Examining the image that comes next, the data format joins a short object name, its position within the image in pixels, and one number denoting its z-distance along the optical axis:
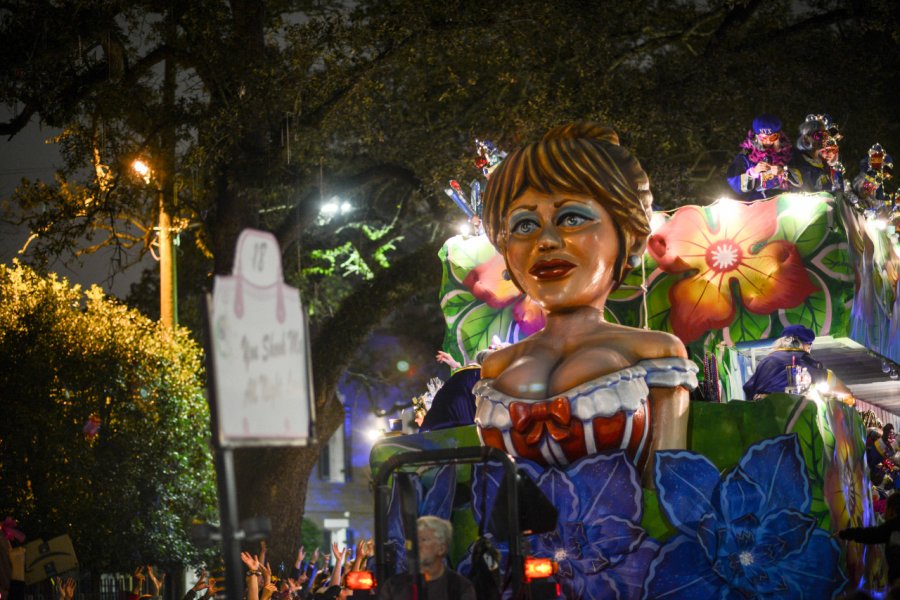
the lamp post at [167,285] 19.75
